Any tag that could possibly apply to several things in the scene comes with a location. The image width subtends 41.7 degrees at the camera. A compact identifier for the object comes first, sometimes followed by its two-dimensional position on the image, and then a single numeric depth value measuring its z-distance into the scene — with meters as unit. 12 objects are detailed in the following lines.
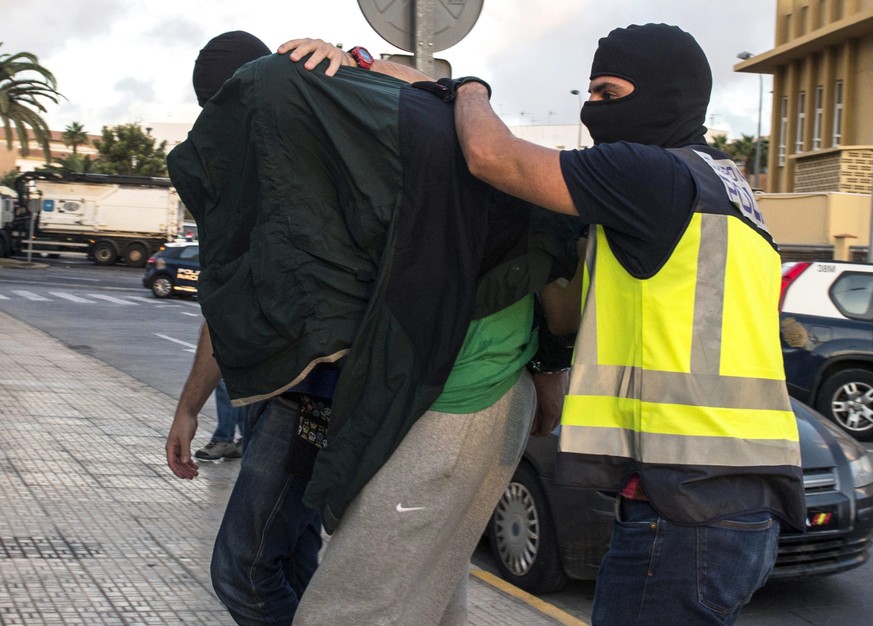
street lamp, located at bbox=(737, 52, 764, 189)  41.12
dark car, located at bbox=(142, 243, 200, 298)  27.95
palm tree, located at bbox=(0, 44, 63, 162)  41.94
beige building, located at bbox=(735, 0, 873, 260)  28.73
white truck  41.44
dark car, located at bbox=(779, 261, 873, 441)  11.78
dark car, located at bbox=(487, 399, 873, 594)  5.40
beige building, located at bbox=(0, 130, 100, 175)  95.61
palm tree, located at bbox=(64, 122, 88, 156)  85.44
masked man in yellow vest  2.11
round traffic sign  4.26
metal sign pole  4.22
